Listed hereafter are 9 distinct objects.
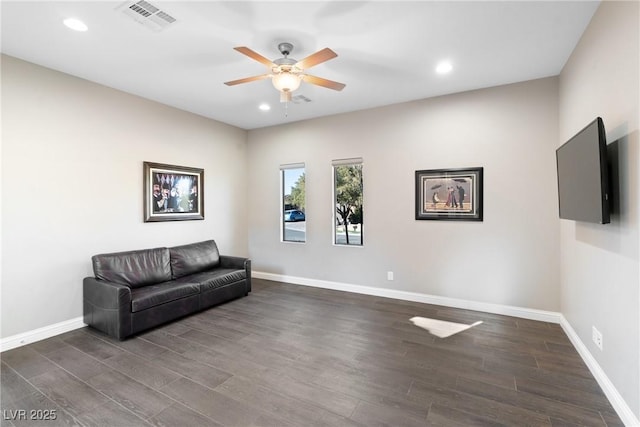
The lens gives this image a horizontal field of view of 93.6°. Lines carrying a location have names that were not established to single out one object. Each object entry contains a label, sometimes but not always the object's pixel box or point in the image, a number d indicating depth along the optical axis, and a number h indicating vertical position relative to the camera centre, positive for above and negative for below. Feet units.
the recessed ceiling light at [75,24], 8.26 +5.36
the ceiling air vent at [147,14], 7.63 +5.31
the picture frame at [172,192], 14.14 +1.10
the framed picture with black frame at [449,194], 13.26 +0.83
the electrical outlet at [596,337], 7.87 -3.41
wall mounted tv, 6.81 +0.91
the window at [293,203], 18.11 +0.60
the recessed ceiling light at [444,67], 10.71 +5.31
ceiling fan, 8.84 +4.32
